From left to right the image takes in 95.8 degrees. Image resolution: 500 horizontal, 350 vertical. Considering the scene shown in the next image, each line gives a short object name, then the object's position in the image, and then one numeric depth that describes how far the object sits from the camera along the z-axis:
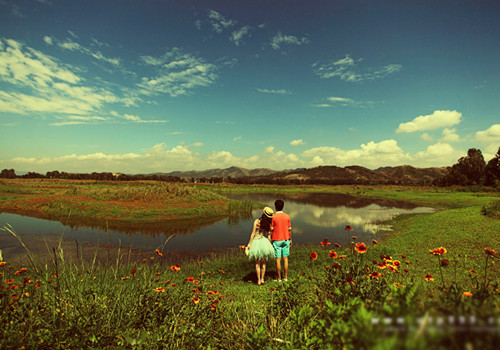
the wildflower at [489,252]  3.49
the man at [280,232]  7.92
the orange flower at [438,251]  3.79
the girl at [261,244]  8.09
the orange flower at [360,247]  4.14
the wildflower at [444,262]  3.60
